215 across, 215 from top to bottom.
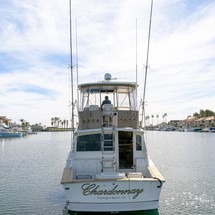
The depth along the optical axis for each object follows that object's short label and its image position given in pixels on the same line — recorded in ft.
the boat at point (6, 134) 249.53
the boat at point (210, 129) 348.40
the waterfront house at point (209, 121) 404.00
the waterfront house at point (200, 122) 436.27
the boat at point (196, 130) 391.18
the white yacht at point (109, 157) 29.14
